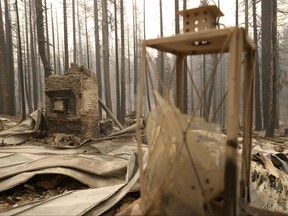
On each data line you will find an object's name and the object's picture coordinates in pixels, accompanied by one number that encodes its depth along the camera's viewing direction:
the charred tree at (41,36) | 12.05
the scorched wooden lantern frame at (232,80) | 2.38
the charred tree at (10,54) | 17.76
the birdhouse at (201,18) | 2.89
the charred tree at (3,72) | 15.54
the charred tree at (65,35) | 19.12
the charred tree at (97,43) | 22.88
